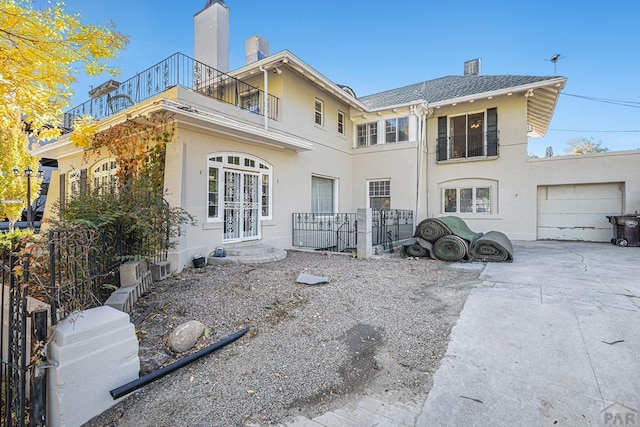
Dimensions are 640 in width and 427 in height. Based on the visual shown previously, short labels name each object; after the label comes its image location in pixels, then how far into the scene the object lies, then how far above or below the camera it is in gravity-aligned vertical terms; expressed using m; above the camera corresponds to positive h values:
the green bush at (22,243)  2.67 -0.29
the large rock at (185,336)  3.06 -1.35
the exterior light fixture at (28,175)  11.37 +1.43
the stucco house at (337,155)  7.47 +1.95
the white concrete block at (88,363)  2.04 -1.14
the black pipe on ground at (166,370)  2.27 -1.40
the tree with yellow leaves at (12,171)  11.03 +1.53
